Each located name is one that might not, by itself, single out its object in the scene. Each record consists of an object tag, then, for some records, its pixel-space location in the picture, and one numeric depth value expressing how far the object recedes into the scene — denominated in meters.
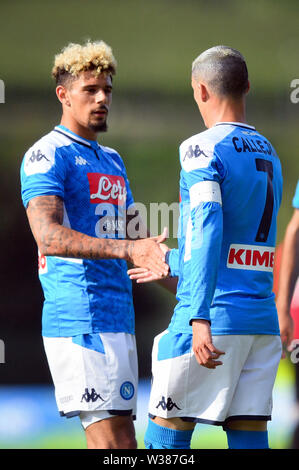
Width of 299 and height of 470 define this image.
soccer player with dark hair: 4.95
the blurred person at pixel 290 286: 7.42
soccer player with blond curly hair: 5.63
